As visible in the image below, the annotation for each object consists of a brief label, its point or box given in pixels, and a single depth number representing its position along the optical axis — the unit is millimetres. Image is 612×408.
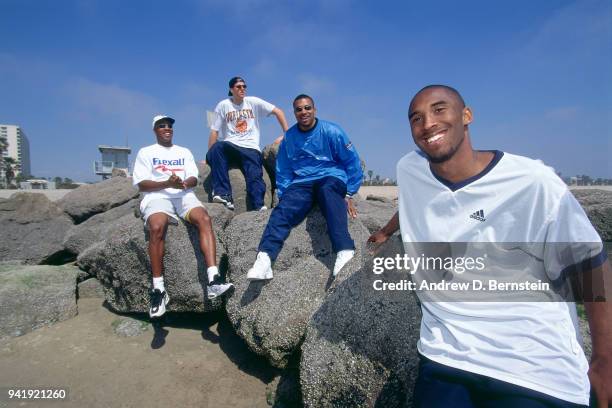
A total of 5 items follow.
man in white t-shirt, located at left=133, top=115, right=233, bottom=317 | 4672
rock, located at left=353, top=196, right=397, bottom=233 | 5691
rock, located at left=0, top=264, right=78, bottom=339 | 5055
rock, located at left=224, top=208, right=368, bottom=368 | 3812
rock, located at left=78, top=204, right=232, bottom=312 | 4902
